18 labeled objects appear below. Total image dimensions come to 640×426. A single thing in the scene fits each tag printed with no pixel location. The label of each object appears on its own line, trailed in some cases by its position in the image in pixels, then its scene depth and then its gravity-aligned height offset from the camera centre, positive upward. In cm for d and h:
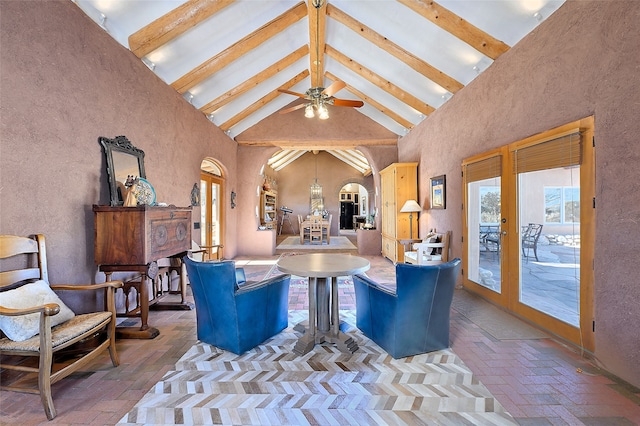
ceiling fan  368 +156
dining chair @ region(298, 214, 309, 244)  939 -57
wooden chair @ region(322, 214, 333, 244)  942 -59
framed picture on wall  465 +37
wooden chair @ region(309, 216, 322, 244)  927 -46
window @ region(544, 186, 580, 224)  239 +8
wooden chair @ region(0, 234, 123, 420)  161 -73
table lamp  541 +13
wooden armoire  583 +37
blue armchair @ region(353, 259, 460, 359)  212 -76
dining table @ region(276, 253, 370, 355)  234 -79
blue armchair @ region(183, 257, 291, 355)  224 -77
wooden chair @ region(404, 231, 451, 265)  442 -64
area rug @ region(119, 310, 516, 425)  164 -117
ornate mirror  274 +55
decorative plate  274 +22
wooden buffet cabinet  250 -27
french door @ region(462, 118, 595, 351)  228 -15
